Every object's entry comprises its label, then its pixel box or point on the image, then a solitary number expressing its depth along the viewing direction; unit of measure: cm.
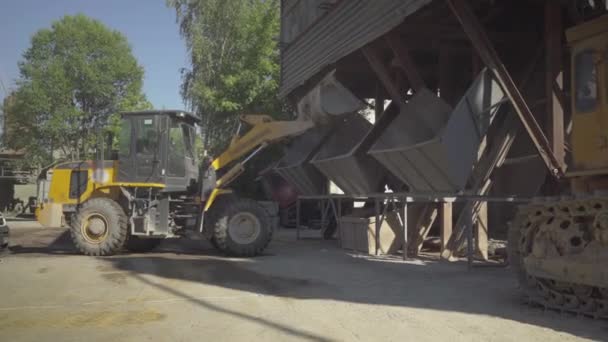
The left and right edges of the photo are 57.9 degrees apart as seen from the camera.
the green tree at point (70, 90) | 3388
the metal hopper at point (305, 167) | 1744
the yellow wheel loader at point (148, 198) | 1208
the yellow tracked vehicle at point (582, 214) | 623
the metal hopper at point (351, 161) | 1430
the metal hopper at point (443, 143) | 1110
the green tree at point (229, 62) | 2627
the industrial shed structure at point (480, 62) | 1077
